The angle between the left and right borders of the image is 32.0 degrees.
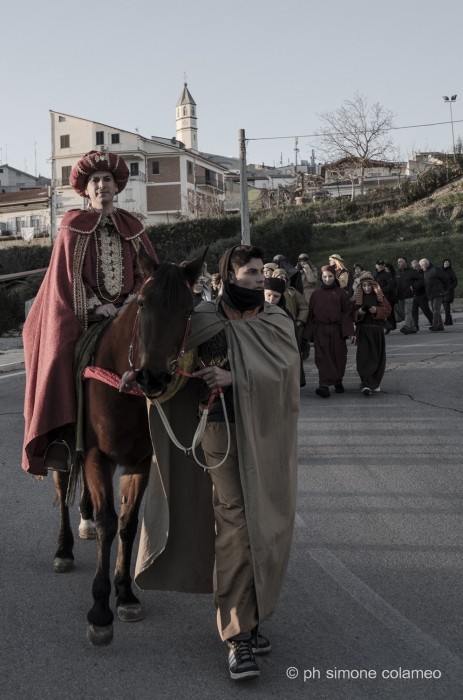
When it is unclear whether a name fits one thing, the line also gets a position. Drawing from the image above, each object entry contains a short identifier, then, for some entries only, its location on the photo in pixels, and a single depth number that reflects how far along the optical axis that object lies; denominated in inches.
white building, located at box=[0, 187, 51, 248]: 2970.0
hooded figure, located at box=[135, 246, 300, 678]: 155.6
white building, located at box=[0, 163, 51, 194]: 4021.4
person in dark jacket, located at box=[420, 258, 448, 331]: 839.1
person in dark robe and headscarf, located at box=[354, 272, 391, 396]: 507.8
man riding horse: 191.2
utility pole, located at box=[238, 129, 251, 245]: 1095.6
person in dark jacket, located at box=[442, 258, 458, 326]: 903.7
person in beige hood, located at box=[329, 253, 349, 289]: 618.5
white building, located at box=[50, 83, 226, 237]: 2918.3
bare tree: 2226.9
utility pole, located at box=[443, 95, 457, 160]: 2454.5
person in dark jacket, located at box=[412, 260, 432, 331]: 860.6
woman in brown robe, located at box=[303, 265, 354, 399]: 516.7
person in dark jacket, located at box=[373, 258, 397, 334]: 831.7
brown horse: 150.4
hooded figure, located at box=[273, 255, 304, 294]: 537.3
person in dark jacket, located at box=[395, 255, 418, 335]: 850.7
